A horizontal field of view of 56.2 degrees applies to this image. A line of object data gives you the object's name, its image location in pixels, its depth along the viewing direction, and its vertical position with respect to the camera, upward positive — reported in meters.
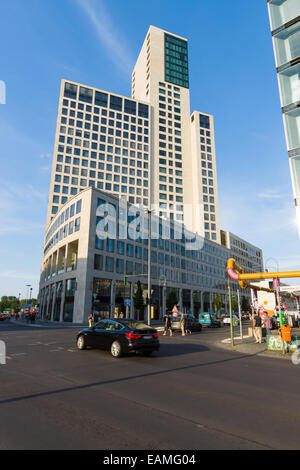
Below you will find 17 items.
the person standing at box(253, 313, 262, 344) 18.34 -1.49
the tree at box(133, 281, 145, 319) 47.62 +1.82
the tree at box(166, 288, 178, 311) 59.07 +2.07
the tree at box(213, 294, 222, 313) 76.48 +1.66
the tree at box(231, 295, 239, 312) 84.70 +1.59
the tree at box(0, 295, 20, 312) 152.88 +3.63
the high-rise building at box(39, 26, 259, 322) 46.28 +29.97
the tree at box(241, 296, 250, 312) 90.60 +1.65
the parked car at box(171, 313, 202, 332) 26.17 -1.24
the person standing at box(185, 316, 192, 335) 24.89 -1.40
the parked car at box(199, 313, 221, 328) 37.38 -1.38
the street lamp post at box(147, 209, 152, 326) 26.95 +0.48
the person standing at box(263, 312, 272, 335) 20.15 -0.88
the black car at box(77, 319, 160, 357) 11.02 -1.07
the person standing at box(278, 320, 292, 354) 13.75 -1.18
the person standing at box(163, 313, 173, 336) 22.32 -1.08
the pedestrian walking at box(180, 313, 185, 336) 23.13 -1.04
